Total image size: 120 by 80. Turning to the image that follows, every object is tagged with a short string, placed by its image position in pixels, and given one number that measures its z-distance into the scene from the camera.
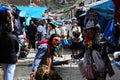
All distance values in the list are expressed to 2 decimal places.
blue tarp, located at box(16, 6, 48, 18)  30.62
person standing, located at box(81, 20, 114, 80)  7.80
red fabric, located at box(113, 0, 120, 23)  8.69
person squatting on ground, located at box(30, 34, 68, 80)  7.01
